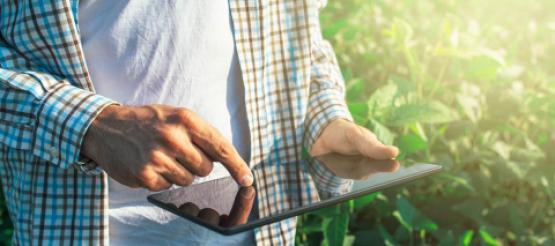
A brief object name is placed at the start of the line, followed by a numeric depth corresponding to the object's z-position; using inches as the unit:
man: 36.1
